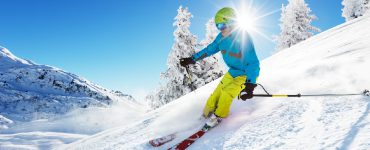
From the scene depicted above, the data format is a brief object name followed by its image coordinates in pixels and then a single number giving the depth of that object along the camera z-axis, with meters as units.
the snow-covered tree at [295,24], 39.03
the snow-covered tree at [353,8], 45.62
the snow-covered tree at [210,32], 30.58
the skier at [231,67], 6.03
